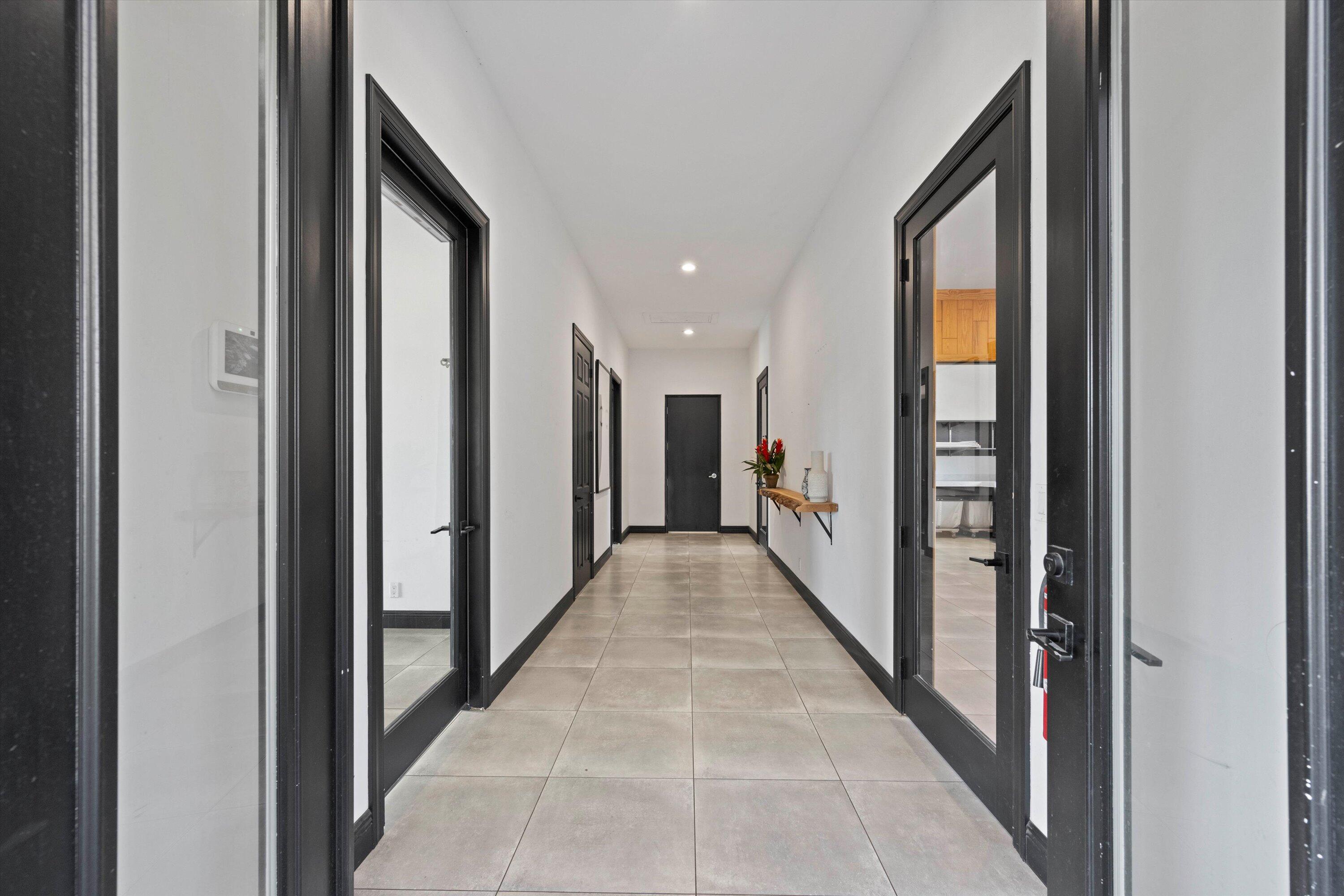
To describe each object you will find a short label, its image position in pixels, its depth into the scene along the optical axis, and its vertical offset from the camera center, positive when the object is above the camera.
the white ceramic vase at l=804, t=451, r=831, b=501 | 3.76 -0.23
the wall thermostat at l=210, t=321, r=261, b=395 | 0.92 +0.15
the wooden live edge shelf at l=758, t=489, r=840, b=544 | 3.62 -0.38
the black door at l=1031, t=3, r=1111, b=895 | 0.89 -0.01
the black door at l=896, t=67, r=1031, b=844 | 1.71 -0.02
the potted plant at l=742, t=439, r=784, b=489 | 5.45 -0.14
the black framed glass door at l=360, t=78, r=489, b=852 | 1.71 +0.00
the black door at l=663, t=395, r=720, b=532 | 8.83 -0.19
